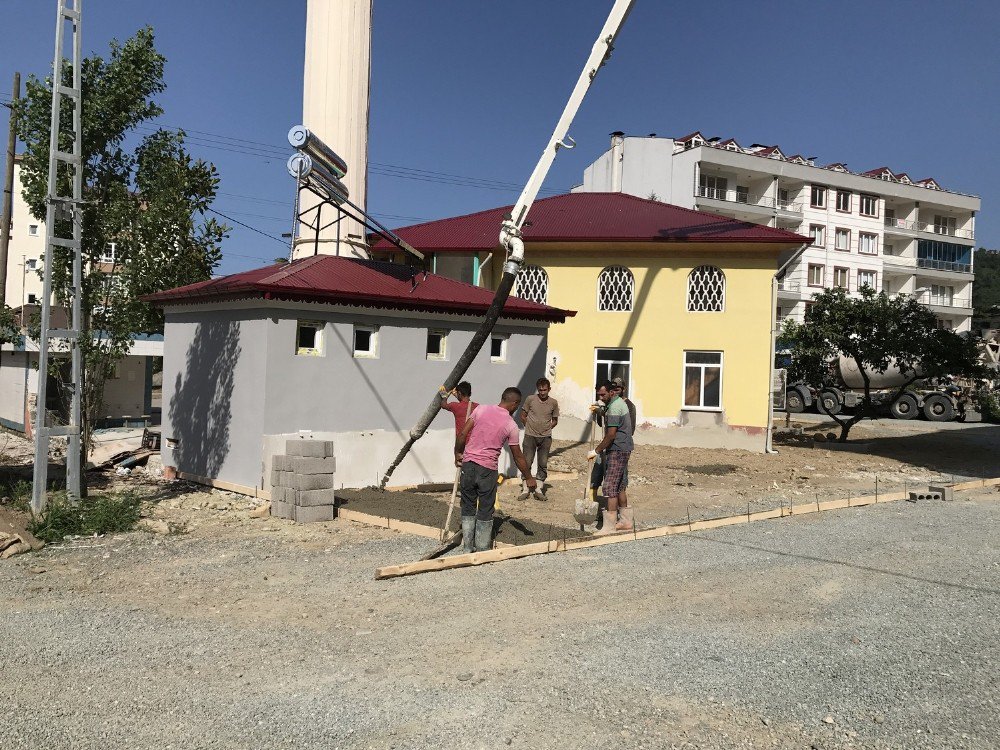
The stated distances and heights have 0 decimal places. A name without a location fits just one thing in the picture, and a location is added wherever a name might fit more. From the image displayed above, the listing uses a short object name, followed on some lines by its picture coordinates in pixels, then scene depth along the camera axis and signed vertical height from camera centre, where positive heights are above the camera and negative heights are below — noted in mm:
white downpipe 19625 +710
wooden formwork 7281 -1731
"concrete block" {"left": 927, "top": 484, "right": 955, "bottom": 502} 12234 -1504
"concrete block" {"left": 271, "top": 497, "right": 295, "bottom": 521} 9836 -1790
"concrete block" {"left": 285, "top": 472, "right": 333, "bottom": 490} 9680 -1383
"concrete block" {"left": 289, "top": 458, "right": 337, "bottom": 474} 9695 -1170
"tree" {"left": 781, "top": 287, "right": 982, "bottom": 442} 20453 +1547
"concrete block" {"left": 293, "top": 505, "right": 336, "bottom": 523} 9688 -1786
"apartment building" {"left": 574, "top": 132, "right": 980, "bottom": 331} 43781 +11723
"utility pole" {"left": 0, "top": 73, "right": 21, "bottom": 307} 20500 +4569
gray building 11617 +131
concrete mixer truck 29594 +5
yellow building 19969 +2043
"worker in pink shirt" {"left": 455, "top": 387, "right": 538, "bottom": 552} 7887 -848
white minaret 18062 +7006
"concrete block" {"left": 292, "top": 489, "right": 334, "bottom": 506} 9688 -1586
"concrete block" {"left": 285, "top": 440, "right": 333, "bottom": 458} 9672 -951
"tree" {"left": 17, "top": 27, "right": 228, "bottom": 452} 10141 +2289
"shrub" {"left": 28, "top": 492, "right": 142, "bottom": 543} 8453 -1780
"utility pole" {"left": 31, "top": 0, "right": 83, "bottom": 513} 8867 +1329
